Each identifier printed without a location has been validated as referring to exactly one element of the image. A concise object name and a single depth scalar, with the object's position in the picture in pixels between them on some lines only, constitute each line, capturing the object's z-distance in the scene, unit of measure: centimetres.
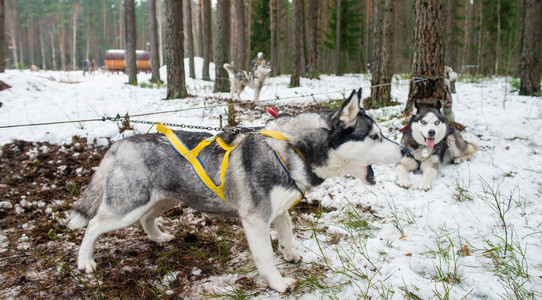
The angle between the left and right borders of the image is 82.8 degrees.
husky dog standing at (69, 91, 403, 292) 234
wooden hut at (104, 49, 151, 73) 3472
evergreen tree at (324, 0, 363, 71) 2528
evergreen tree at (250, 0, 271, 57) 2755
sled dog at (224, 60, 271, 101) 1216
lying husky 455
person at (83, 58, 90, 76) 3023
